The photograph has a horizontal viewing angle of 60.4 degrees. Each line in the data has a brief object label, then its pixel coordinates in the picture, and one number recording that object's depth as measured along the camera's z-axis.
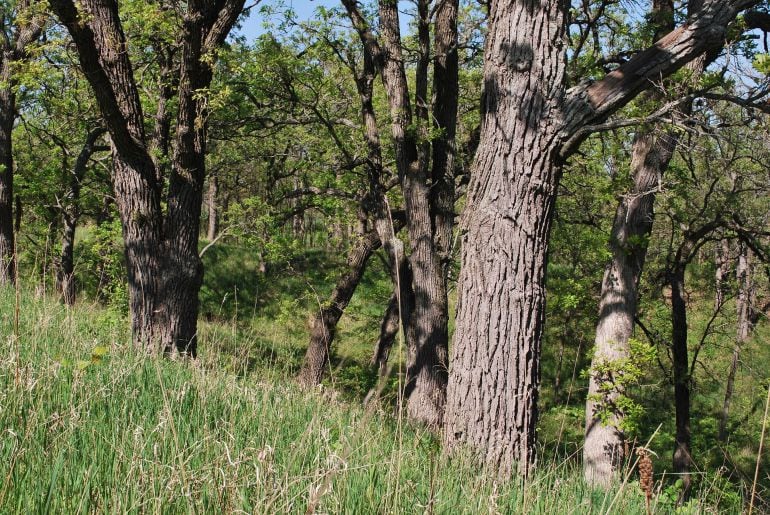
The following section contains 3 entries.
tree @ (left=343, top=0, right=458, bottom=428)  9.27
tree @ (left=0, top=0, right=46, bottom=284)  12.50
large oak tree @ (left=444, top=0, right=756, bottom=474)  4.64
